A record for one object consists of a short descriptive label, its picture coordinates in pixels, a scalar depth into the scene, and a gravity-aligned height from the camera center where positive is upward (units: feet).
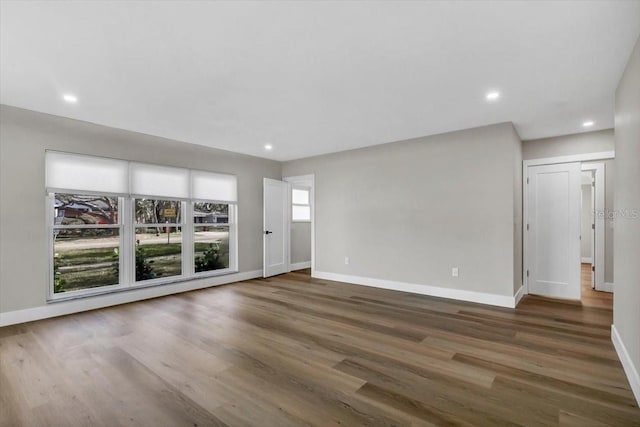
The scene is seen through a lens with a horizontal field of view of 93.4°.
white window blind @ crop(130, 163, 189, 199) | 15.46 +1.82
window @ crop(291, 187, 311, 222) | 25.25 +0.72
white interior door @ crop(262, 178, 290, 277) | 20.68 -0.98
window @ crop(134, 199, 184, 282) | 15.74 -1.31
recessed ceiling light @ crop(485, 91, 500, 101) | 10.51 +4.14
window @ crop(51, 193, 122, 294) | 13.33 -1.26
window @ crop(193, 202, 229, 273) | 18.11 -1.37
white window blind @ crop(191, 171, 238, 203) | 17.98 +1.71
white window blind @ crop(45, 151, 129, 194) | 12.96 +1.91
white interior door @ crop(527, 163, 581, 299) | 14.95 -0.94
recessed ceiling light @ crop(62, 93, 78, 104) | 10.62 +4.21
